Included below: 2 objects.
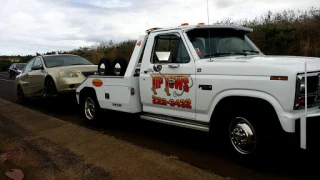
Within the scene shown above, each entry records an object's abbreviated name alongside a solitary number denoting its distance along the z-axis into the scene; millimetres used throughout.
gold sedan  6814
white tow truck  2976
